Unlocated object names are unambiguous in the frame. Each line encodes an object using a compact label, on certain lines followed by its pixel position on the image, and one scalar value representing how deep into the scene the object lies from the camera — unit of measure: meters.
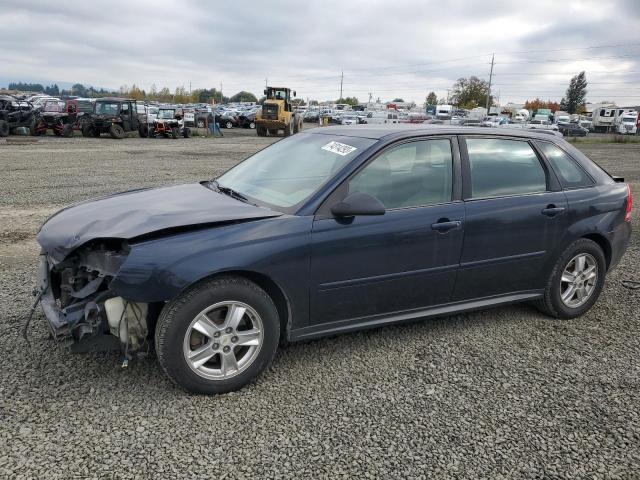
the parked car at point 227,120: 42.19
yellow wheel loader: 31.97
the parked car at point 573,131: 48.31
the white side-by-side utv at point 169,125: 28.21
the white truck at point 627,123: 55.81
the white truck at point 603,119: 61.97
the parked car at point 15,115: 23.78
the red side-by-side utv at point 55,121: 25.19
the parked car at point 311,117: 59.44
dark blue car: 3.07
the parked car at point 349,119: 46.69
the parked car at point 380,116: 46.88
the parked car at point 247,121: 42.91
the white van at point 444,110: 63.20
